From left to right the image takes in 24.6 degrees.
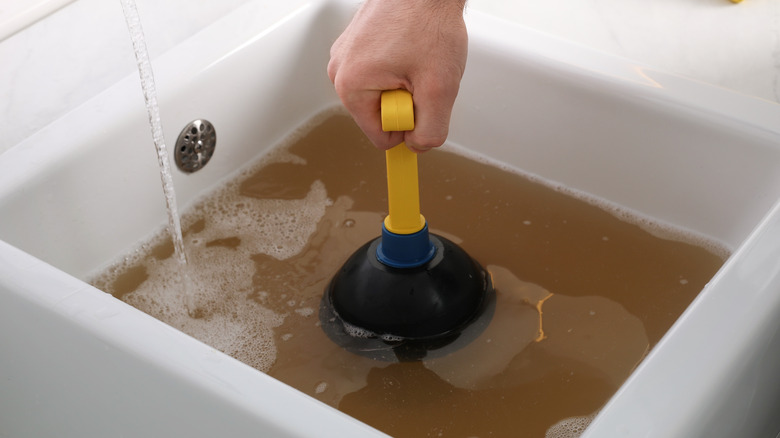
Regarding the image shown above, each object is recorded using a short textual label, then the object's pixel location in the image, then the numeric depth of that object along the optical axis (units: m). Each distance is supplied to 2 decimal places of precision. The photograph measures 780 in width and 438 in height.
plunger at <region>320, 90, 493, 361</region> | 1.43
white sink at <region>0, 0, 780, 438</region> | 1.26
